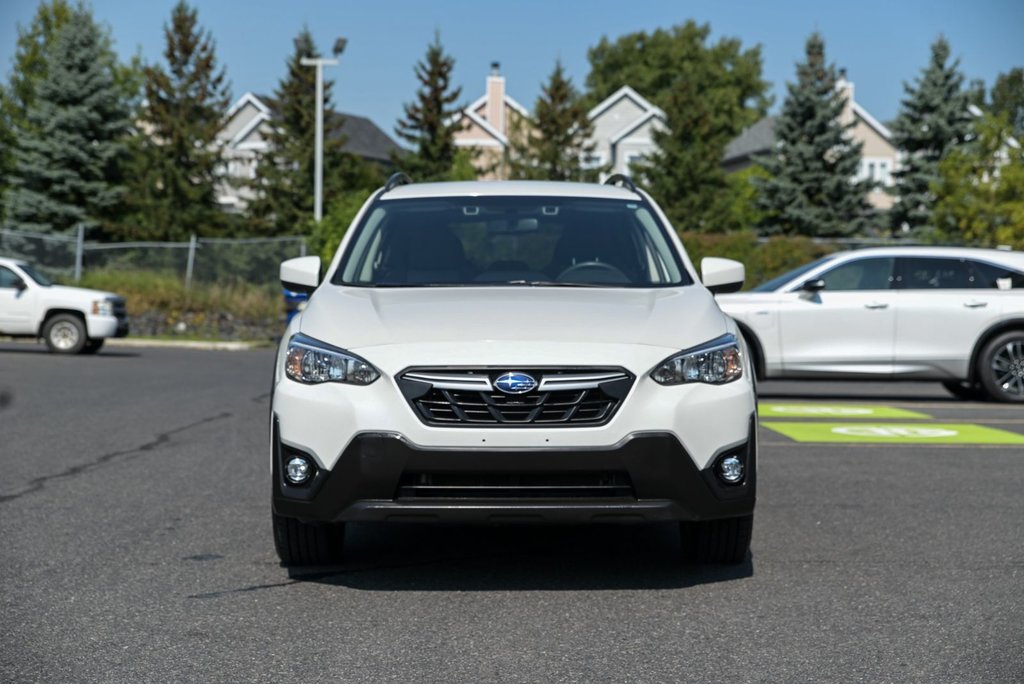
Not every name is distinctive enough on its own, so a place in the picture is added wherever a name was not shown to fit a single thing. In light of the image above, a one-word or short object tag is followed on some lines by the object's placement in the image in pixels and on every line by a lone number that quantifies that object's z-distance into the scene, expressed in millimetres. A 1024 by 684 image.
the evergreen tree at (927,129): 55625
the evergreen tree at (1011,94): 110188
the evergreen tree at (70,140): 50375
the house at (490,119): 77938
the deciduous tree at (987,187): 37906
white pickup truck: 25922
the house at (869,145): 77500
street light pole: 36781
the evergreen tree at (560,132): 60438
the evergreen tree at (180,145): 59500
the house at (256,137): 79188
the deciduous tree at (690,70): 100250
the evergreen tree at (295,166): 63344
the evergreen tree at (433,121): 65562
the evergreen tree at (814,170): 56719
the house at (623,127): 74688
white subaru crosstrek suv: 5441
